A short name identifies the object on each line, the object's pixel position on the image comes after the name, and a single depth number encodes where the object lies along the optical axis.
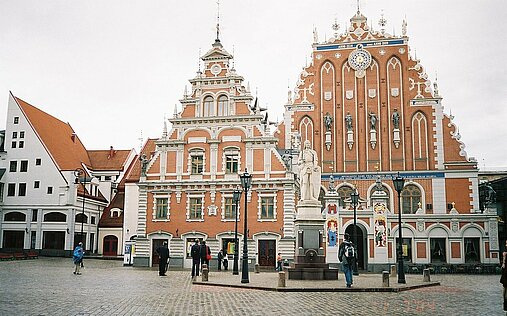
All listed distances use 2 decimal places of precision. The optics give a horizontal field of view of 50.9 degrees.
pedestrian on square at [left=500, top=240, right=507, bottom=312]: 10.78
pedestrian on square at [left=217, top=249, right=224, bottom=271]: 33.94
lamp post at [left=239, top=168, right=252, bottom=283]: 19.98
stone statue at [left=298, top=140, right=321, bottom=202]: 22.94
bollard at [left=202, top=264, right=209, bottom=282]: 20.96
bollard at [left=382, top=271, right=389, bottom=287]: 18.27
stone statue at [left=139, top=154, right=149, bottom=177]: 38.31
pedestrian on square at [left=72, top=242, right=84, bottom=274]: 25.02
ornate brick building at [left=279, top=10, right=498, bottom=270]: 39.00
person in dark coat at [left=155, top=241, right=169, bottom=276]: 24.91
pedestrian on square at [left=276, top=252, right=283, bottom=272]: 31.39
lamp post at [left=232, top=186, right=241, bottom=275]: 26.33
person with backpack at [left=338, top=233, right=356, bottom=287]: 18.08
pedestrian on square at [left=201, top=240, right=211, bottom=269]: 25.09
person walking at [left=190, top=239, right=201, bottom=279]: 23.53
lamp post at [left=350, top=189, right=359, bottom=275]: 28.46
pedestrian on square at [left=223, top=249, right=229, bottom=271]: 34.41
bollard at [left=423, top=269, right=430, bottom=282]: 22.25
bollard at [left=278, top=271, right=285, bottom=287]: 17.44
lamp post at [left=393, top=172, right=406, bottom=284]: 20.59
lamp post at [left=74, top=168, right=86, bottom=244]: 48.94
